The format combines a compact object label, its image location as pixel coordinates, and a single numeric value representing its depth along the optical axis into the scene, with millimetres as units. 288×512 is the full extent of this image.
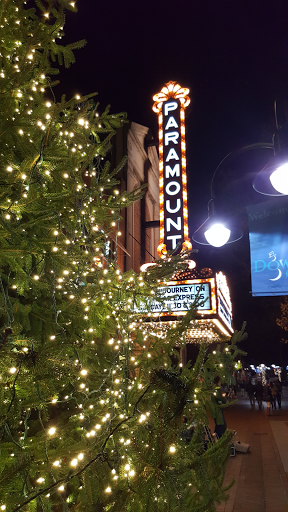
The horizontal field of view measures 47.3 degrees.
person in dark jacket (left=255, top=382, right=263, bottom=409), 18297
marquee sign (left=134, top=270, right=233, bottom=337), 9681
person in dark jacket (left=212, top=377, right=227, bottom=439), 7241
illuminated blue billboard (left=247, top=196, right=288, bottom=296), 6164
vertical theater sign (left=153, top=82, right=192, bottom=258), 11672
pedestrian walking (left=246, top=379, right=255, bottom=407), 20034
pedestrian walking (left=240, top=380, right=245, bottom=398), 36191
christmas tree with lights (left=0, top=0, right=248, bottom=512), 1545
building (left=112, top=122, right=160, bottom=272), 14156
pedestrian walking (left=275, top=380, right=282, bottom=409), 18938
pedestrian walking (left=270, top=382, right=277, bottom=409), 19031
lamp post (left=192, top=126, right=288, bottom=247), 4820
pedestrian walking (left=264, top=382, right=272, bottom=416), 16362
